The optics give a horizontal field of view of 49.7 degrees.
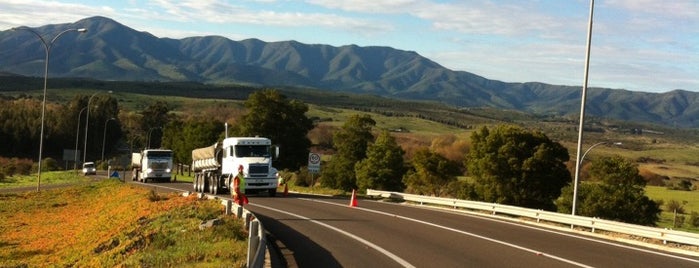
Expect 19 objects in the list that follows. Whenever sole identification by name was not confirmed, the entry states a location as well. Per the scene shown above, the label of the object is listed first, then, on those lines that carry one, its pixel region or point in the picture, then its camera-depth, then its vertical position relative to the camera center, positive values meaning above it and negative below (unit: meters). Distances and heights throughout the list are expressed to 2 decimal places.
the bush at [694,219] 78.97 -5.37
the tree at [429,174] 79.00 -2.92
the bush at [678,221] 76.97 -5.65
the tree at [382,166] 73.31 -2.33
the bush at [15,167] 90.19 -6.88
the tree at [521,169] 68.19 -1.37
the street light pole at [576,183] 28.78 -0.94
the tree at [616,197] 65.94 -3.12
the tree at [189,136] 100.43 -1.16
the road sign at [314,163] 48.59 -1.65
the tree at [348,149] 79.12 -0.87
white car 88.66 -5.90
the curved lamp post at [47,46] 43.19 +4.28
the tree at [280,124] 80.75 +1.07
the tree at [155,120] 153.50 +1.00
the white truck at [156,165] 66.81 -3.56
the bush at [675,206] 88.31 -4.60
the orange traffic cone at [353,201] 34.56 -2.78
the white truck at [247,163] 39.62 -1.69
